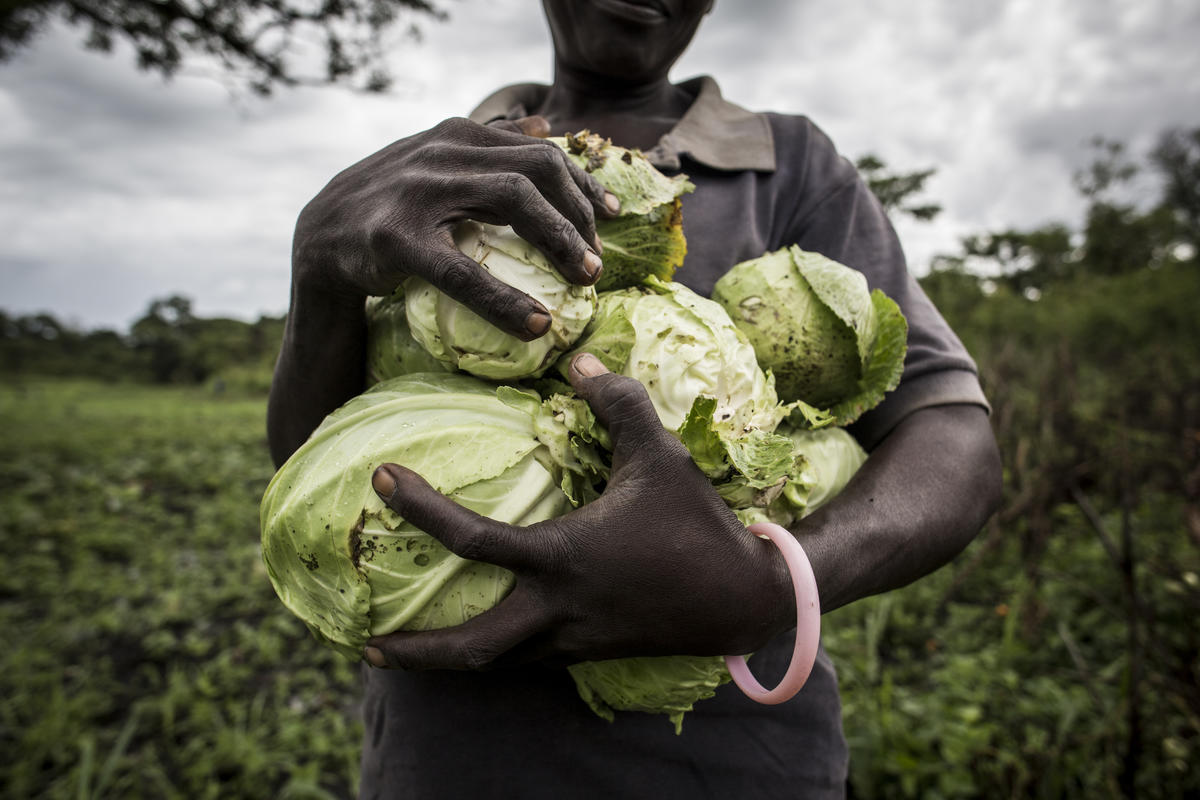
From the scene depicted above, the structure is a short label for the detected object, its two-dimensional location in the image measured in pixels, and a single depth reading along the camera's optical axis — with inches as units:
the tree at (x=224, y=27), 238.2
